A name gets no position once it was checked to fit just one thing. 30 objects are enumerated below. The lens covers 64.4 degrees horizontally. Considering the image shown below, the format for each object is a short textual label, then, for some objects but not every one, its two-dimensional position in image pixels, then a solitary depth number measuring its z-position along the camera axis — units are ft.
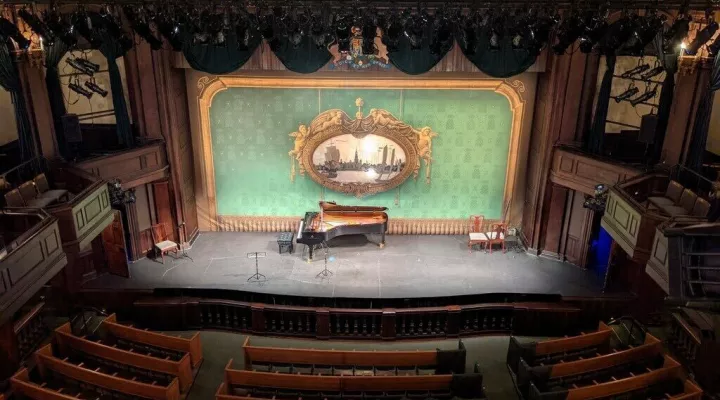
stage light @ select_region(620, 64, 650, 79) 32.76
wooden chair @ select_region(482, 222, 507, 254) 39.38
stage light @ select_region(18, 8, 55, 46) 27.71
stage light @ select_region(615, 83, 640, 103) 33.09
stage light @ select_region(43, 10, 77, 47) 28.09
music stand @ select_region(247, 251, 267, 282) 35.37
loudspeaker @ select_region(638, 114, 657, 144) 31.22
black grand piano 37.06
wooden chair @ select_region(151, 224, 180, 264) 37.45
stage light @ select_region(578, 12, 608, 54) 28.32
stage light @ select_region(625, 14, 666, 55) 27.20
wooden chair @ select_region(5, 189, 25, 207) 27.19
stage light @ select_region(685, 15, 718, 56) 27.17
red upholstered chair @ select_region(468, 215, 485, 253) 39.58
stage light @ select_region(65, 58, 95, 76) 33.63
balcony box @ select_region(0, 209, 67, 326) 22.44
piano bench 38.50
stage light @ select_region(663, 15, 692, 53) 27.17
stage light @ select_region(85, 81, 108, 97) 33.50
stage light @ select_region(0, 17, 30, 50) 27.58
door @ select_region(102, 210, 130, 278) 34.63
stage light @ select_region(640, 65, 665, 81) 31.50
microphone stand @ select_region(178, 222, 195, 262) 39.25
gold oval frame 39.45
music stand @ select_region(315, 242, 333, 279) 35.78
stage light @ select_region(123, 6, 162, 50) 29.37
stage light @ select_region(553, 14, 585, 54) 28.71
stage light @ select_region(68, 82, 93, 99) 33.24
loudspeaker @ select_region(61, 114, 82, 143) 32.07
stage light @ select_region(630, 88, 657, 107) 32.42
